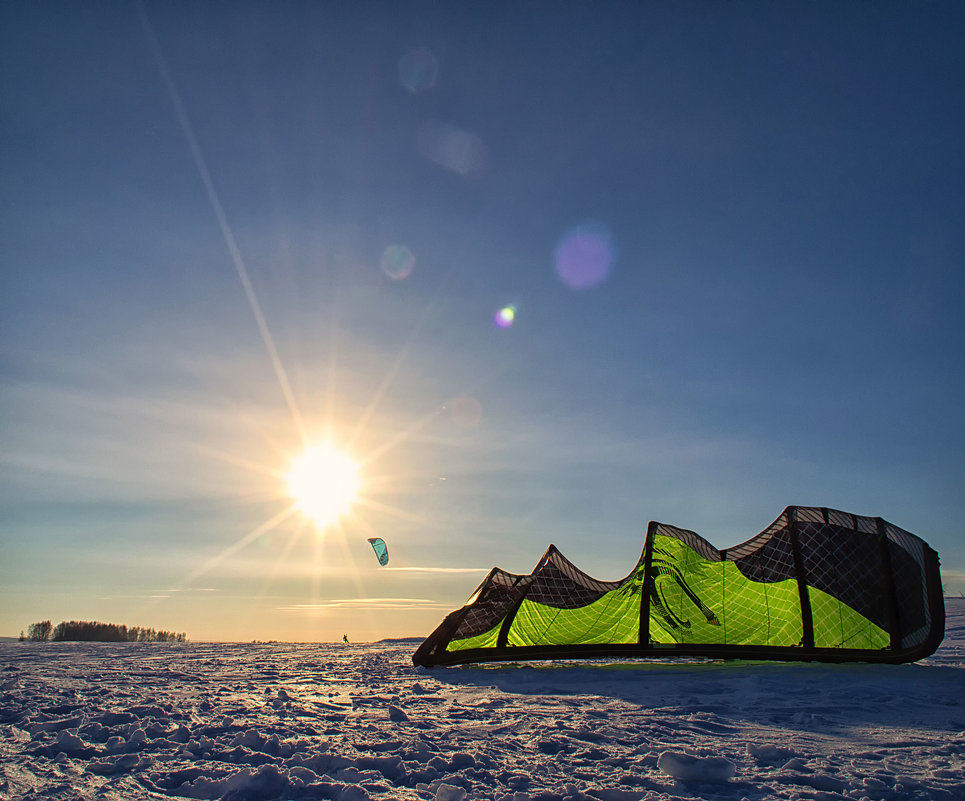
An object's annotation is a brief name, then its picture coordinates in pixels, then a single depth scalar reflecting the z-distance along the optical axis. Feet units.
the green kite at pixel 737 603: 37.29
